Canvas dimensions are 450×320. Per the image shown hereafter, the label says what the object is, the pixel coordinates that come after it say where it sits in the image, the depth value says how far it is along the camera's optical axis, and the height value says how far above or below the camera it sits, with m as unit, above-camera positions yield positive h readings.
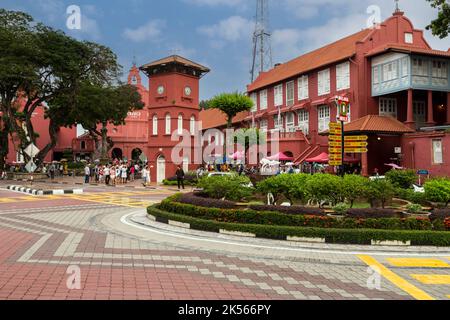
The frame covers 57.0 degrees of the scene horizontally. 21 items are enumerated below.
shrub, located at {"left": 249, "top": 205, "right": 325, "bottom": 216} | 11.66 -1.34
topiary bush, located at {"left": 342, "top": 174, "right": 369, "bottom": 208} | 13.00 -0.81
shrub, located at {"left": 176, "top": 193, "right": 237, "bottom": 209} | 13.15 -1.30
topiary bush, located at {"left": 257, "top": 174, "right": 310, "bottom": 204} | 13.97 -0.78
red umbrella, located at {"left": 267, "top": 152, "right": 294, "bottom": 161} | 36.78 +0.54
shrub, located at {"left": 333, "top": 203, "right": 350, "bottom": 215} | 11.55 -1.28
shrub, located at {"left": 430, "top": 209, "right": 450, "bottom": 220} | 11.30 -1.40
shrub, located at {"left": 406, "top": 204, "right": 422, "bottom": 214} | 11.92 -1.31
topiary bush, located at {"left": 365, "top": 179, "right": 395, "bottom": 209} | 13.20 -0.90
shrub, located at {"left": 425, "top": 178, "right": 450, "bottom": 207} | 13.43 -0.91
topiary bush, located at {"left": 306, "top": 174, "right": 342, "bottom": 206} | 13.00 -0.82
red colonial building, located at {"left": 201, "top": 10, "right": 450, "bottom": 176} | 30.05 +5.64
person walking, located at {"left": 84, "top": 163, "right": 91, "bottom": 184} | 36.59 -0.96
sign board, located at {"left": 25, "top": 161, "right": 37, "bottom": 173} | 29.17 -0.21
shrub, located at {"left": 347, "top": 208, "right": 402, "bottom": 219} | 11.42 -1.39
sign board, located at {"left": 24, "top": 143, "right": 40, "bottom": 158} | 30.64 +1.02
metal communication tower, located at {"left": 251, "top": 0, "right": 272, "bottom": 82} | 59.16 +17.27
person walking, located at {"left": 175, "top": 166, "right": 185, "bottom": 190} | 29.38 -0.93
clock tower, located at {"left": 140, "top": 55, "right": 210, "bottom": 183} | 37.66 +5.30
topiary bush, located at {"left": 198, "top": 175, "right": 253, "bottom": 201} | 15.28 -0.90
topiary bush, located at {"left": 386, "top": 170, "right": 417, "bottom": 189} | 17.97 -0.66
